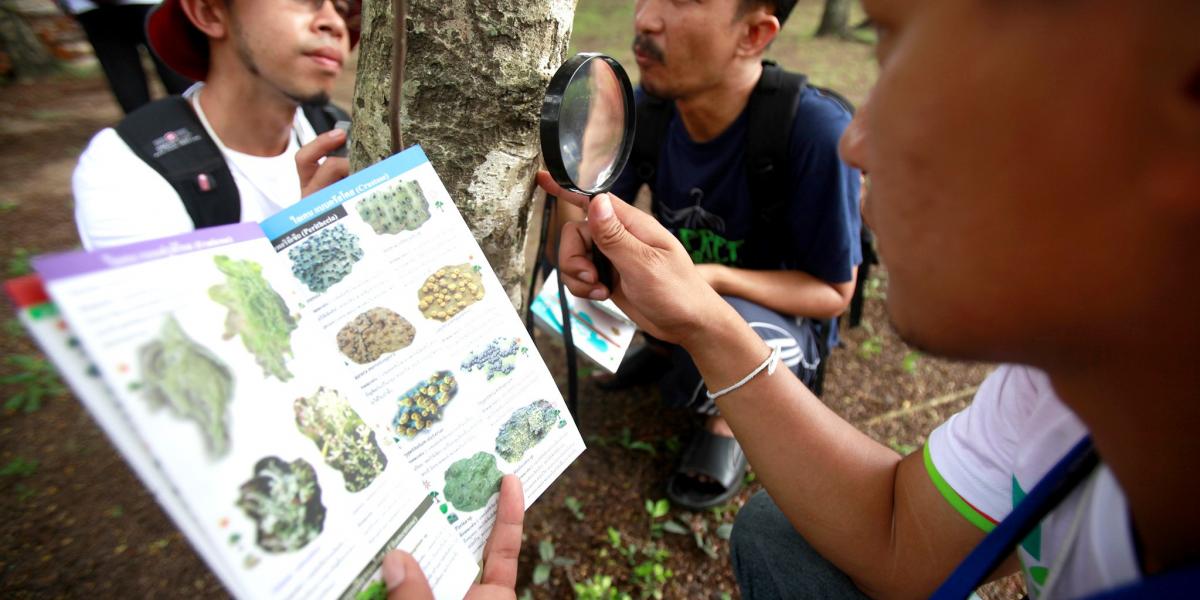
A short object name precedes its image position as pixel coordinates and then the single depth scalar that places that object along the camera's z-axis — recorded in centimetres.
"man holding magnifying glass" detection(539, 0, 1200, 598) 55
